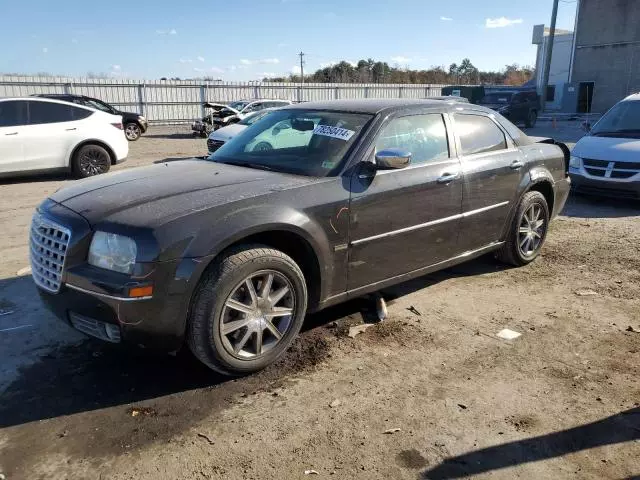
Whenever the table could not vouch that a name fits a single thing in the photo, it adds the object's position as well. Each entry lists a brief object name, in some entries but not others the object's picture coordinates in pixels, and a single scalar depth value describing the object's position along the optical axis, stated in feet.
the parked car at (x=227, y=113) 66.78
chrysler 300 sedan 10.17
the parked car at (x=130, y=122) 59.16
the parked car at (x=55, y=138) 32.95
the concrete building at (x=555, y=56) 137.90
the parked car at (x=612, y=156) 27.12
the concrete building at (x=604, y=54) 111.45
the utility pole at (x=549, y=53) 101.35
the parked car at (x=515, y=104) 83.35
